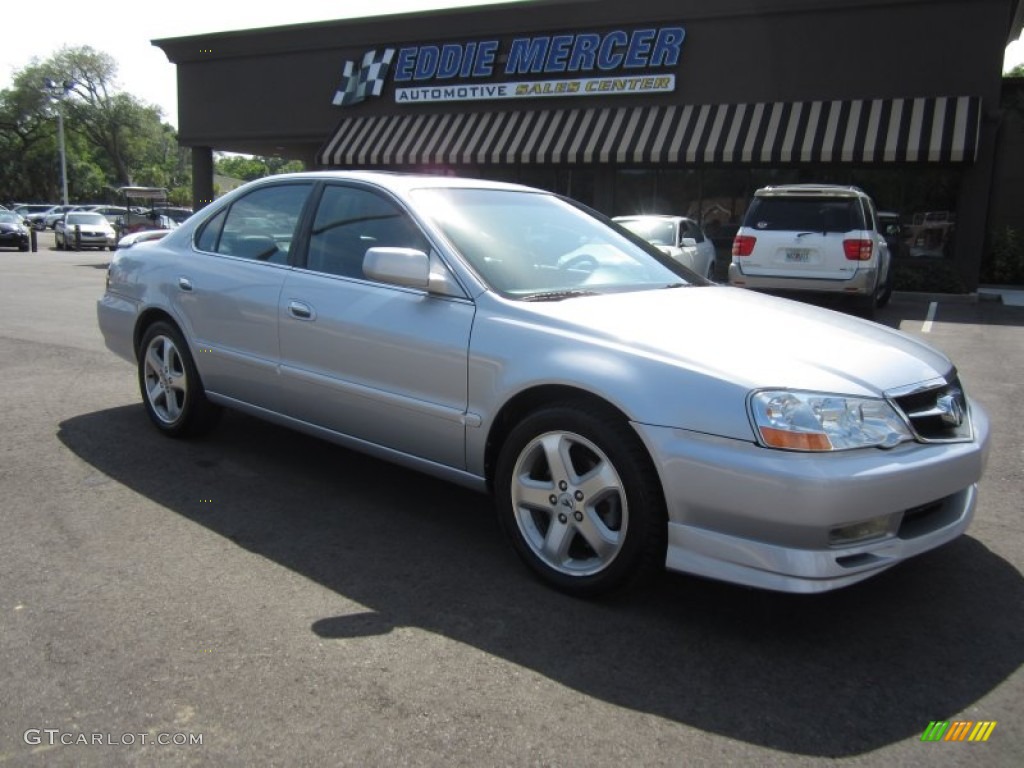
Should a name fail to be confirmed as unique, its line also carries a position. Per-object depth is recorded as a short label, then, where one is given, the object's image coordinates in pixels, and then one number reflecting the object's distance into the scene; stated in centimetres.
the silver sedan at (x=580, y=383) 279
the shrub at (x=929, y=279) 1603
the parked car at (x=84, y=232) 3061
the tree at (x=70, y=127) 6397
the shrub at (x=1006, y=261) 1939
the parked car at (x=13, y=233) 2808
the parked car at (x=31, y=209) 5193
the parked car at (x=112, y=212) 3621
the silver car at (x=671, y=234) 1259
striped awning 1587
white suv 1077
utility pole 5669
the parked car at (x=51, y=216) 4671
